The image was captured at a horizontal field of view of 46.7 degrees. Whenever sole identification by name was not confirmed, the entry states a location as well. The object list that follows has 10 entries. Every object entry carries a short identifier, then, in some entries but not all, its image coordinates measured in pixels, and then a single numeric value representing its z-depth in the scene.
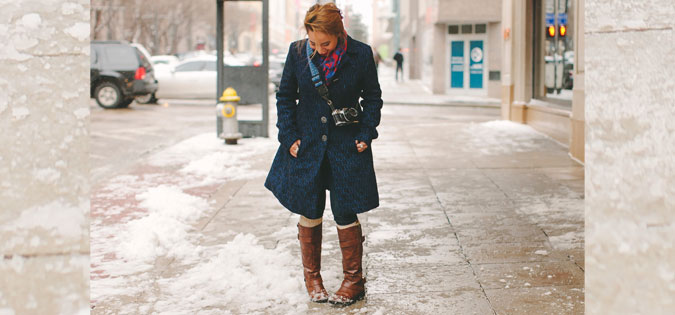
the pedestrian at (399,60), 40.75
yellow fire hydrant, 11.34
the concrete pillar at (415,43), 42.43
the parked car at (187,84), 23.45
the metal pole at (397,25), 58.92
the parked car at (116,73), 20.58
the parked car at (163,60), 30.47
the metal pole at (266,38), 11.76
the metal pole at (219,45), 11.99
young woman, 4.01
